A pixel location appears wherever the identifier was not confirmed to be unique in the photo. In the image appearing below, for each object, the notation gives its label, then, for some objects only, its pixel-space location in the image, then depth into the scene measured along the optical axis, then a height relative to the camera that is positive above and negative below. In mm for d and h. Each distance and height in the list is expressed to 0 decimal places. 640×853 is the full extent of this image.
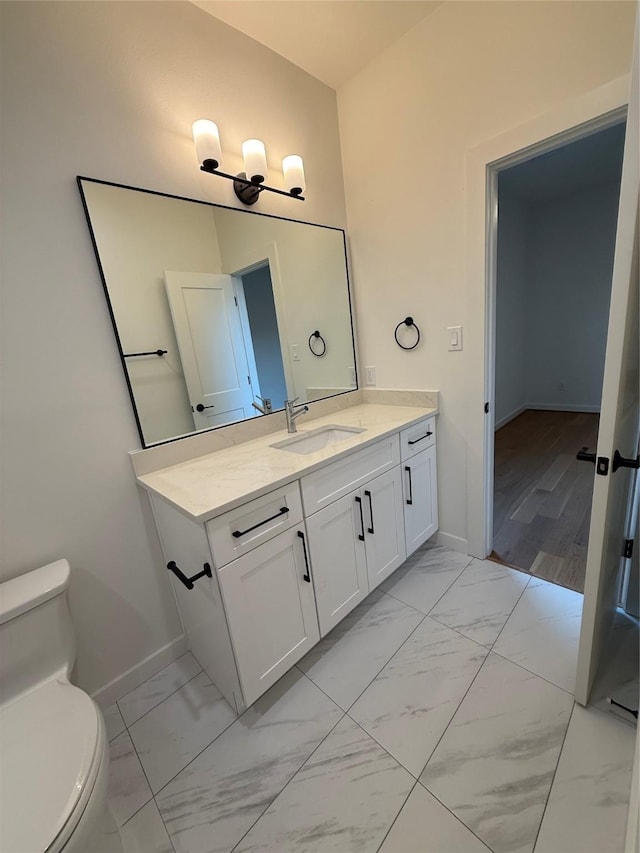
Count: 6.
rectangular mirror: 1333 +204
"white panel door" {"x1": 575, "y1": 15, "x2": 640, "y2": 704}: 825 -342
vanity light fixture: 1368 +763
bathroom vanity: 1137 -707
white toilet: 723 -884
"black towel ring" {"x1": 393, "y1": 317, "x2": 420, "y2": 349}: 1937 +40
